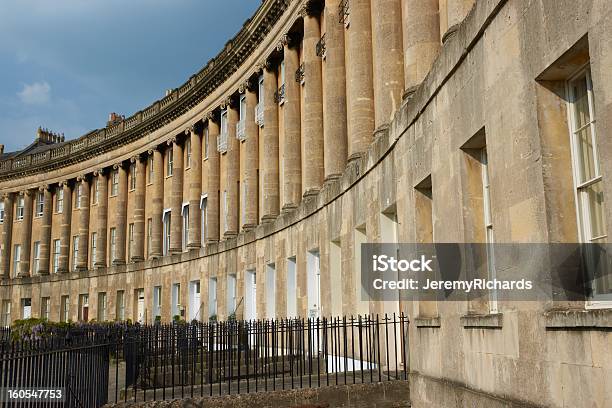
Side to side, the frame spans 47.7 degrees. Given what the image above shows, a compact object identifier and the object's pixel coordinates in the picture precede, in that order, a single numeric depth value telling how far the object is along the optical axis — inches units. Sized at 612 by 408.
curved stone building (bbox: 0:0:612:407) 259.0
